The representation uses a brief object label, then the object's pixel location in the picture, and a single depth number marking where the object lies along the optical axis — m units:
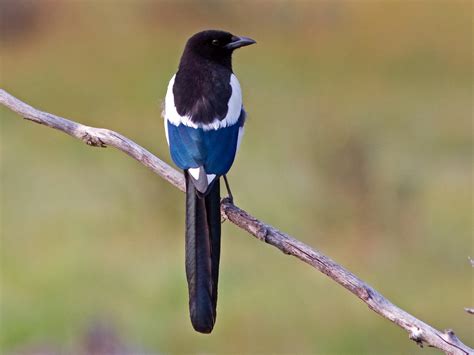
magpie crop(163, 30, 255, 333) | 6.75
